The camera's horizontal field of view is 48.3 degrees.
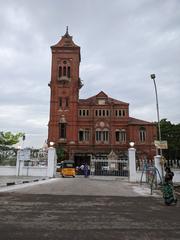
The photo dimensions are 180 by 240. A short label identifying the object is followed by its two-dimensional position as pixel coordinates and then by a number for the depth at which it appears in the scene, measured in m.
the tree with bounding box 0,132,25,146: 41.60
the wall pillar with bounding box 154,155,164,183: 17.69
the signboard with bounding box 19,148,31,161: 20.82
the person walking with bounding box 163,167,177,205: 7.38
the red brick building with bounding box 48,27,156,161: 36.66
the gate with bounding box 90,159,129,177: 25.38
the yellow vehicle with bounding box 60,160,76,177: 24.83
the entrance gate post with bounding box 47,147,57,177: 21.63
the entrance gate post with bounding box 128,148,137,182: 19.36
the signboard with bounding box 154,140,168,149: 13.82
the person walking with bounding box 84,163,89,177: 23.60
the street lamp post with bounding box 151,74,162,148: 15.19
